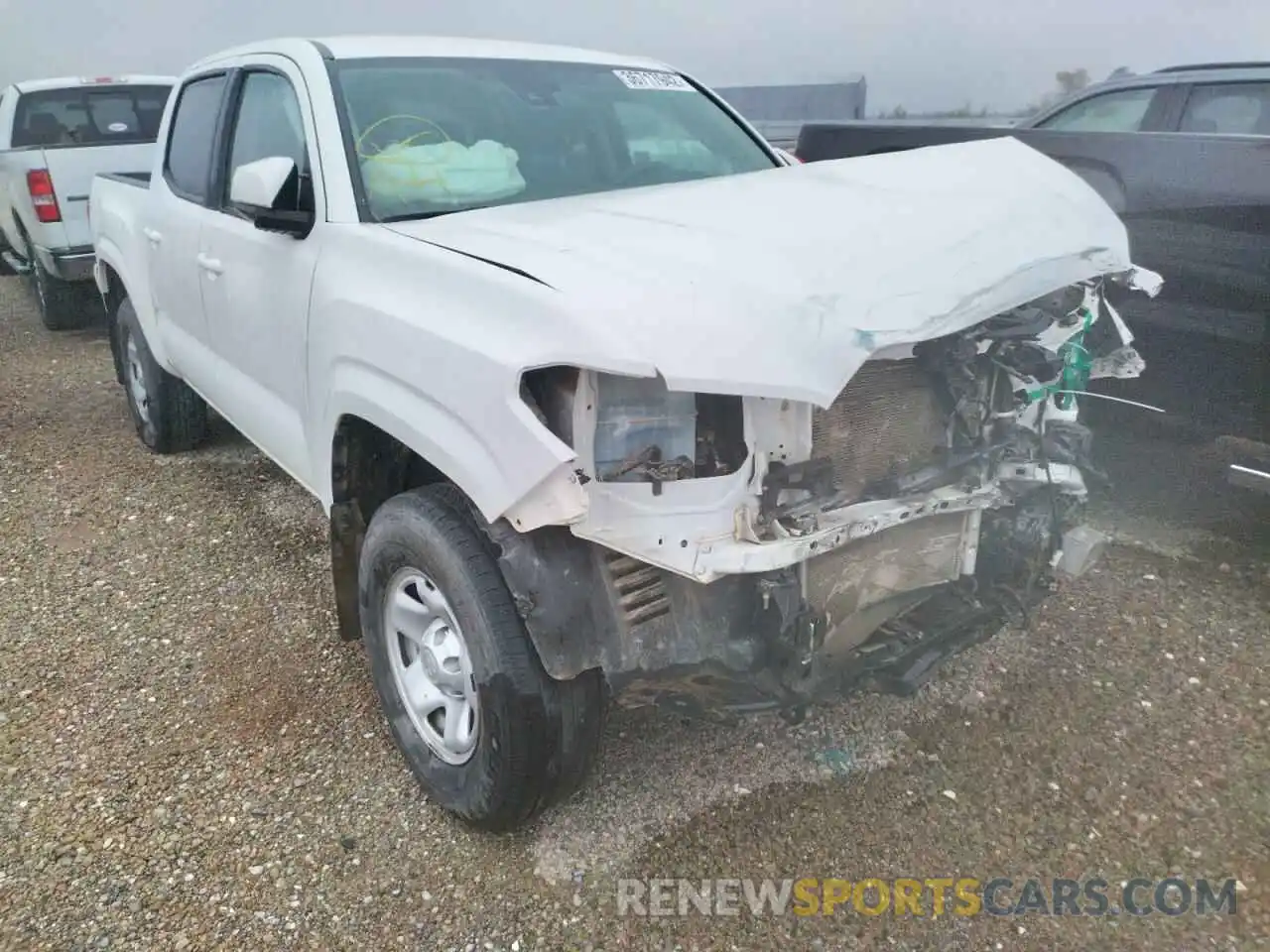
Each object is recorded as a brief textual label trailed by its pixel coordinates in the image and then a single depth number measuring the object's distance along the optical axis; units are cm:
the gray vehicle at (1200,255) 360
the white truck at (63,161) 759
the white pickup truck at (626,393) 201
